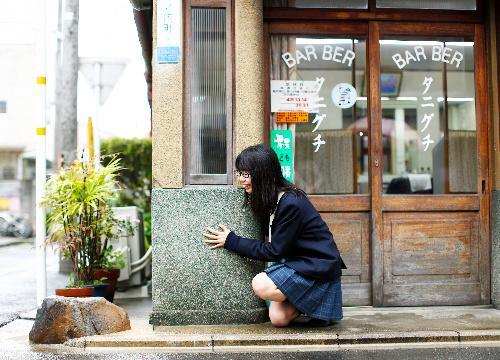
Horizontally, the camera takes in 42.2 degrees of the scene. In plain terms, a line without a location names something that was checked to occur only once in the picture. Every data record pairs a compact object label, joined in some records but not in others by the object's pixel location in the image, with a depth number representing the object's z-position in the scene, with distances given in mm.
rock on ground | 5480
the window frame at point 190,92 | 6172
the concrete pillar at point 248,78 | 6094
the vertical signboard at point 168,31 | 6074
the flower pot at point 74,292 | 6445
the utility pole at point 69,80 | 11969
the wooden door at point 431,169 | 6836
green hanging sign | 6762
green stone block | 5965
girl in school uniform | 5605
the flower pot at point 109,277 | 7067
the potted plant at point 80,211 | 6621
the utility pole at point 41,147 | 6613
